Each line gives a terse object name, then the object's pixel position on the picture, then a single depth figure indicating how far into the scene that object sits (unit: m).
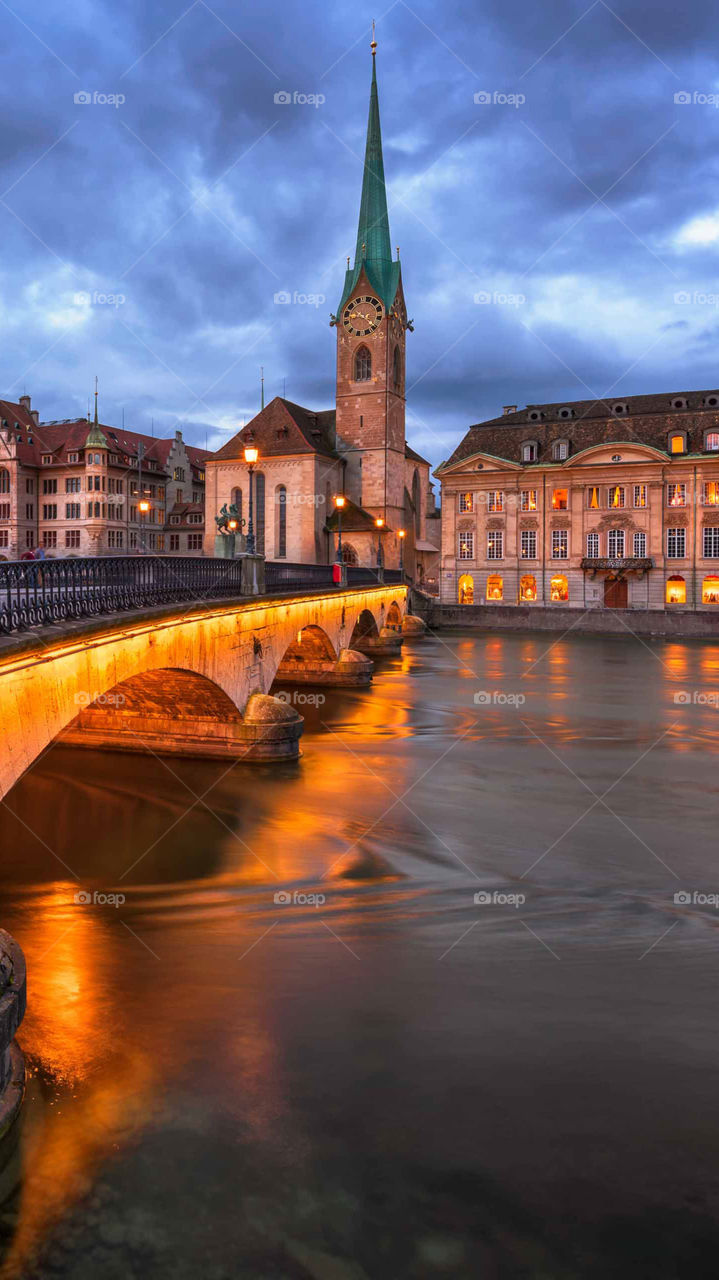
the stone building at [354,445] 60.25
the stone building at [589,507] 57.62
